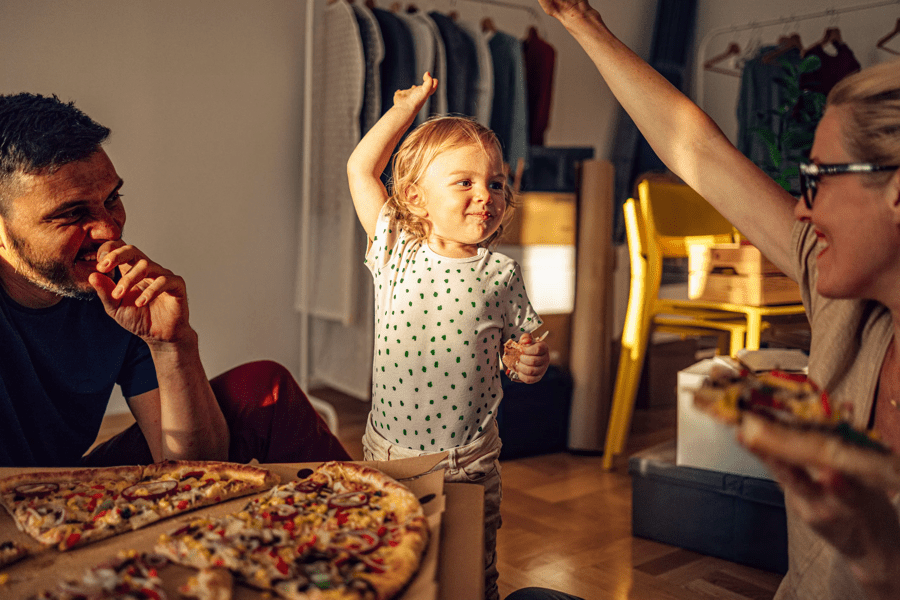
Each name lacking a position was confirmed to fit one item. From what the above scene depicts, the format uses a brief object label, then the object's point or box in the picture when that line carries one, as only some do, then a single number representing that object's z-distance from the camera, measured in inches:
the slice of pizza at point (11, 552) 30.0
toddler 48.9
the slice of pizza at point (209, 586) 26.9
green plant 101.3
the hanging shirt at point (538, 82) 135.6
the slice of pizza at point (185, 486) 35.3
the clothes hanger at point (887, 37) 143.8
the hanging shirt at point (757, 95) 140.9
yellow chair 98.7
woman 24.8
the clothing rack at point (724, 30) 137.1
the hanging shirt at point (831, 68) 137.9
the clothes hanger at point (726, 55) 150.3
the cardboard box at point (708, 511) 71.5
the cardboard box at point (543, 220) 109.7
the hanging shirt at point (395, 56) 109.0
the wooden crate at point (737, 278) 86.9
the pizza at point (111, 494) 32.8
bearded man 45.6
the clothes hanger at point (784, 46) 131.7
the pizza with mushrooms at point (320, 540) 27.9
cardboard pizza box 28.7
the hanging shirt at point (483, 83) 115.9
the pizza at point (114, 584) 26.1
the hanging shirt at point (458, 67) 113.3
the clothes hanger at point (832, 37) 138.0
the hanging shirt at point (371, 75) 107.7
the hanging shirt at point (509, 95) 121.0
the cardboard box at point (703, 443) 72.9
